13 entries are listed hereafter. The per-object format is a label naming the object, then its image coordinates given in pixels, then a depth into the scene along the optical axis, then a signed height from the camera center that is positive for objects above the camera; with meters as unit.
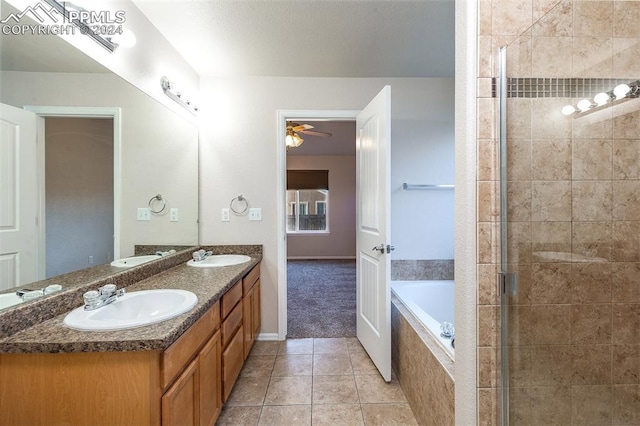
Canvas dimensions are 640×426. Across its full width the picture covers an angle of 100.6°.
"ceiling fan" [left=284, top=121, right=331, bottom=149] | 3.24 +1.03
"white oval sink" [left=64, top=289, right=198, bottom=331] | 0.96 -0.41
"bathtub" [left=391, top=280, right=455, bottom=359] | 2.44 -0.76
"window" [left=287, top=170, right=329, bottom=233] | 6.56 +0.05
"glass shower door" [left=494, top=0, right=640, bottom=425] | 1.00 -0.09
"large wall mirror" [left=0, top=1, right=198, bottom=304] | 1.02 +0.29
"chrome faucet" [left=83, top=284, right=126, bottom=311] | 1.10 -0.37
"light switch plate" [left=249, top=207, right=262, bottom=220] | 2.52 +0.00
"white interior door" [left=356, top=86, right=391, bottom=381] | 1.88 -0.14
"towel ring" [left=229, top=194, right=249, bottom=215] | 2.52 +0.08
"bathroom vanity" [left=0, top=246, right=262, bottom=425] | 0.87 -0.54
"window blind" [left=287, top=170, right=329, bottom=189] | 6.31 +0.81
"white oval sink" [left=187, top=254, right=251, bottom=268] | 2.05 -0.40
